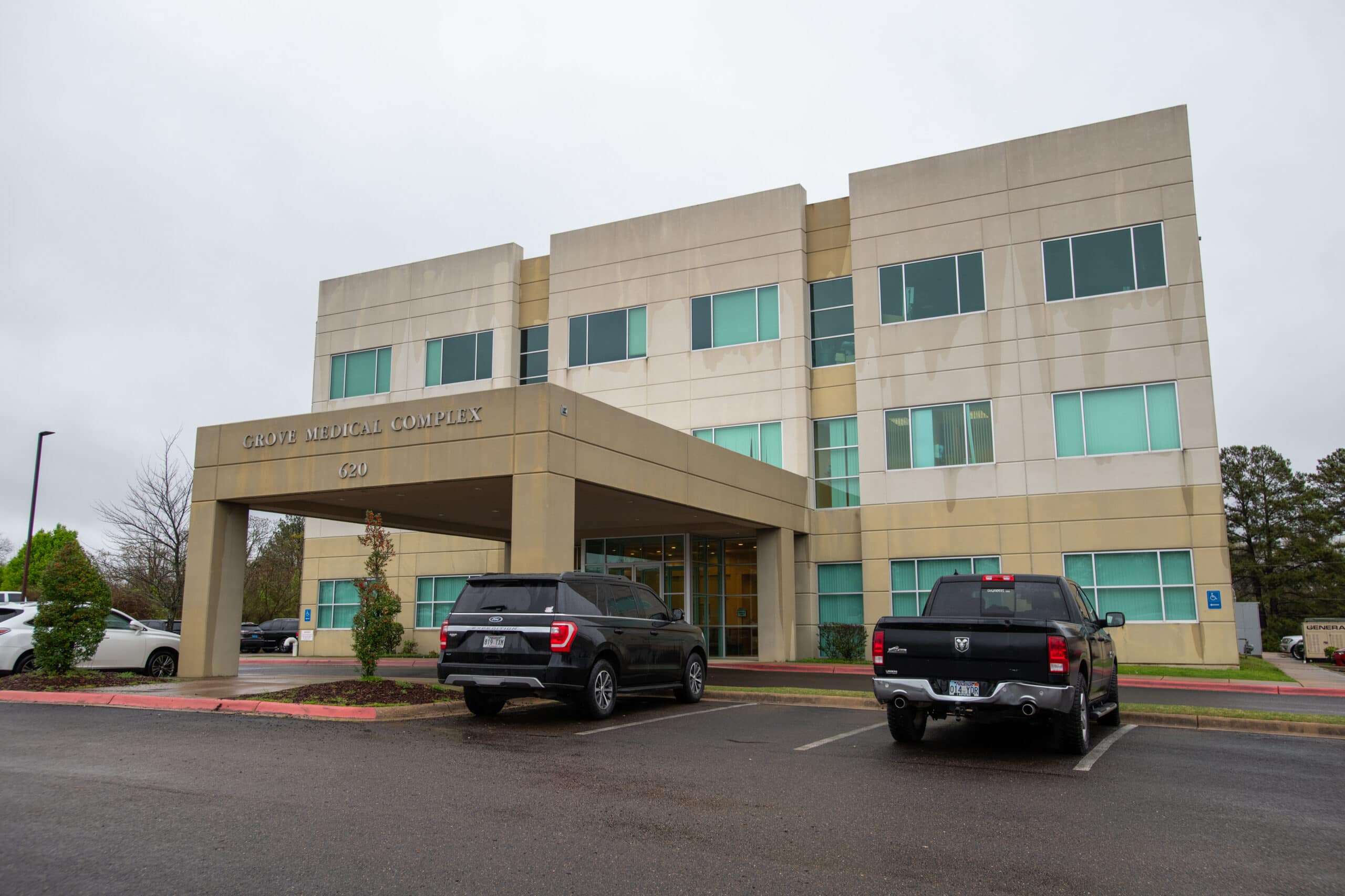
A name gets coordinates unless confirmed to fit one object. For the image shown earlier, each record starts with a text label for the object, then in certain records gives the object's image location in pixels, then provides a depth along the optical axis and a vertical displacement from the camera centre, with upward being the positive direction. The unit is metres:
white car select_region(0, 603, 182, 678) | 16.97 -0.63
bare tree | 35.72 +2.60
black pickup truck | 9.11 -0.56
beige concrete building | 21.53 +5.33
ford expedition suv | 11.62 -0.39
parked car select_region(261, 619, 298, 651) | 40.19 -0.86
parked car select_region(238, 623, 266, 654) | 39.41 -1.14
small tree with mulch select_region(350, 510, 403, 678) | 14.41 -0.01
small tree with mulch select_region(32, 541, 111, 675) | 15.63 -0.04
